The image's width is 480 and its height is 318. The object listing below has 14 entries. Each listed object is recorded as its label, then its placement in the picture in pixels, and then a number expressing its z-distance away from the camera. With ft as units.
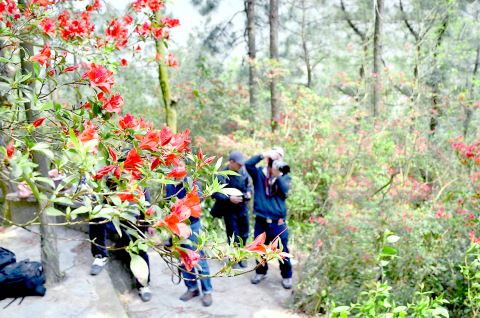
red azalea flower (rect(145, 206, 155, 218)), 4.96
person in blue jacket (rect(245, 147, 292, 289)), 15.43
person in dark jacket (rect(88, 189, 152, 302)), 14.47
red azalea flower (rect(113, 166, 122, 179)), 4.86
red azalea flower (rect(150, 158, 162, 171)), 5.21
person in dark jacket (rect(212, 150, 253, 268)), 16.70
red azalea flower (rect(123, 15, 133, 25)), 12.49
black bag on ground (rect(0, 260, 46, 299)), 12.14
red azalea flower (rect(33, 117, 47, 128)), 5.33
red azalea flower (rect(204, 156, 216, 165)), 5.76
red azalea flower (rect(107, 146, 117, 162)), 5.07
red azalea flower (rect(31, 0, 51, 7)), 7.87
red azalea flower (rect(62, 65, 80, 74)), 6.30
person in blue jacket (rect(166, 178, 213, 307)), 13.74
